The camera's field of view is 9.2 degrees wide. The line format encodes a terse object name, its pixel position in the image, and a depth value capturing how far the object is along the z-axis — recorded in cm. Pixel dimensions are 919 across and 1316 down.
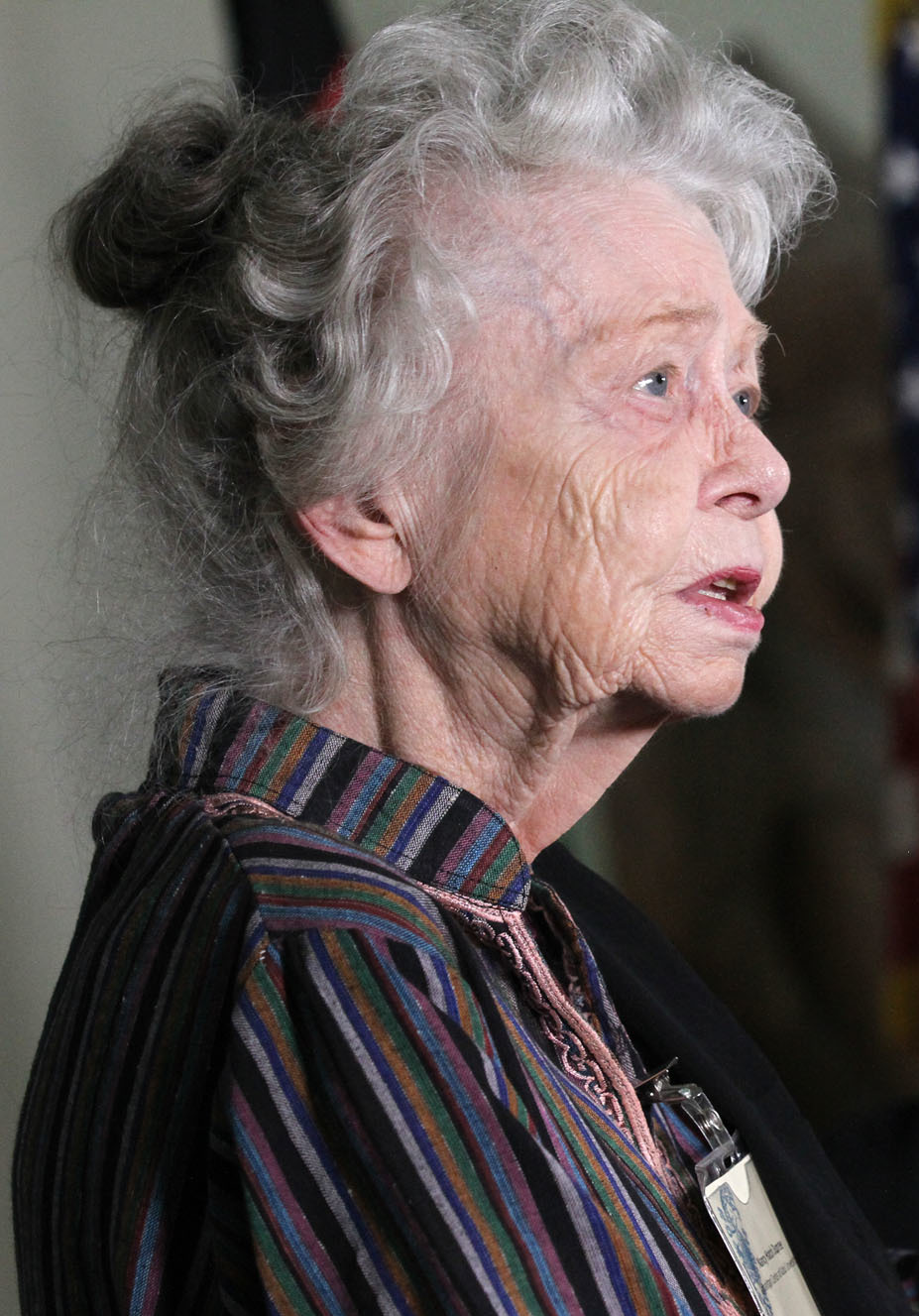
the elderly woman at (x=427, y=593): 171
